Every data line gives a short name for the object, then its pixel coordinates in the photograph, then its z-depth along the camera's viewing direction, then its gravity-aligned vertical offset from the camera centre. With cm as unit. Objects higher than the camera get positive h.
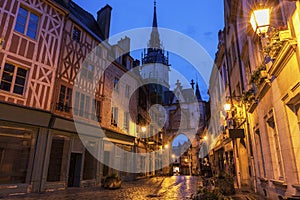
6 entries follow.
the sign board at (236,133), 1019 +149
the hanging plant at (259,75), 619 +259
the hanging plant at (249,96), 805 +252
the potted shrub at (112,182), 1108 -85
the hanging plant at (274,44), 442 +245
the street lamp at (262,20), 412 +267
